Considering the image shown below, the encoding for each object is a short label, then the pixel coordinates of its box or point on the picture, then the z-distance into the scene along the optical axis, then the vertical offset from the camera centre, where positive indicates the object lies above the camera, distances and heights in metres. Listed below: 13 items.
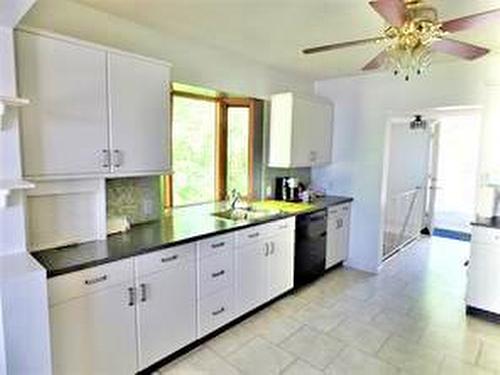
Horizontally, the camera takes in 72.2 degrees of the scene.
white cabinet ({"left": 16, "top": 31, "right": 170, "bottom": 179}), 1.88 +0.26
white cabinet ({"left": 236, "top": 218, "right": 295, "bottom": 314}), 2.96 -1.02
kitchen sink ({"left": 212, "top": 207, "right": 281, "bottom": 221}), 3.15 -0.57
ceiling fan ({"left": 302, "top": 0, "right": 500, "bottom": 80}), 1.64 +0.66
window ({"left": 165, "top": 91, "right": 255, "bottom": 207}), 3.48 +0.06
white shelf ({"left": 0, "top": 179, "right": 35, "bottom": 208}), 1.66 -0.17
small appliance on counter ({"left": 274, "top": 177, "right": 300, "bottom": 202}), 4.26 -0.43
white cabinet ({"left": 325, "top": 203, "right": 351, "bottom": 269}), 4.14 -0.98
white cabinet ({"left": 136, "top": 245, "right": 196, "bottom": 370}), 2.21 -1.03
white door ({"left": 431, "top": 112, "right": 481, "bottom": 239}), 6.51 -0.36
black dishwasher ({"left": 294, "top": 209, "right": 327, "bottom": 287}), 3.66 -1.01
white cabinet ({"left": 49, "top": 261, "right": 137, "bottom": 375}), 1.84 -0.98
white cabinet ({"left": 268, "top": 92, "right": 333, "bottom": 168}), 3.83 +0.29
